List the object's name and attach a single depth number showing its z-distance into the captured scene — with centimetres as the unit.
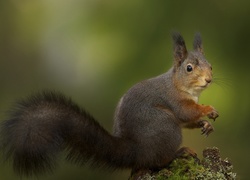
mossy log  523
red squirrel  473
